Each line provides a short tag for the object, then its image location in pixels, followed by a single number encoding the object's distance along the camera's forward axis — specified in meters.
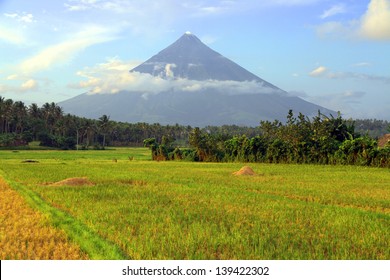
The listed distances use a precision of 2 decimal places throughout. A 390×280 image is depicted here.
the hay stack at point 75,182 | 18.12
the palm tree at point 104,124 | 102.94
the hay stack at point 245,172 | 25.12
